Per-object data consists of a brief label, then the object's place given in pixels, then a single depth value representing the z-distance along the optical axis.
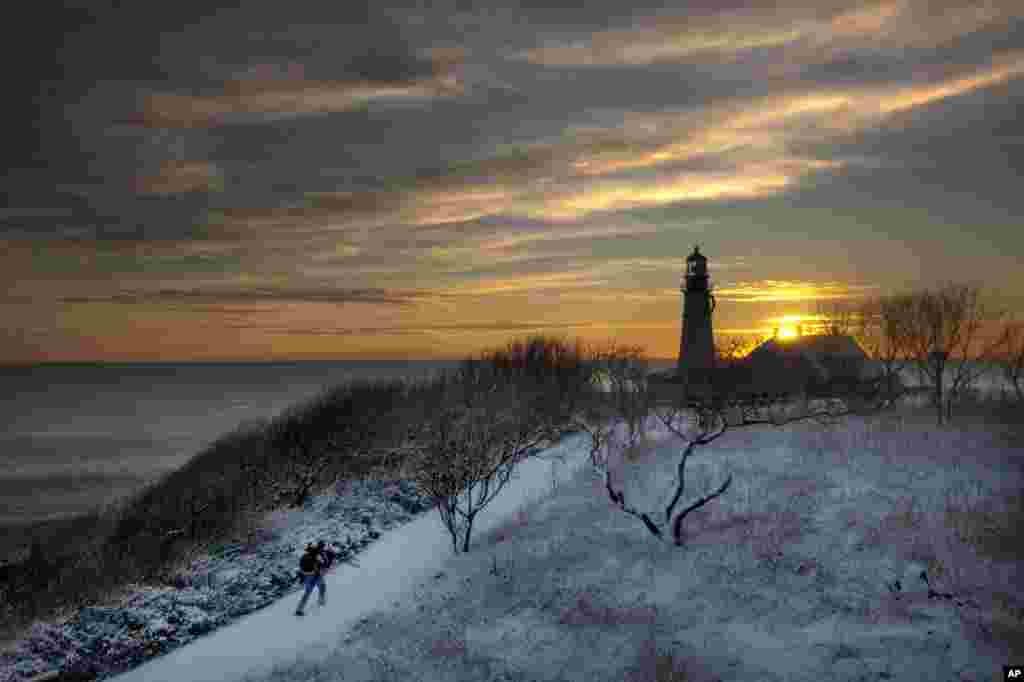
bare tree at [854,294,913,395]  45.32
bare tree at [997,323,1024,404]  45.19
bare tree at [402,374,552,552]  25.70
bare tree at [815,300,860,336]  54.34
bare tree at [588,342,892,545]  38.75
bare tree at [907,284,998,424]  41.89
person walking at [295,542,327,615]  19.73
